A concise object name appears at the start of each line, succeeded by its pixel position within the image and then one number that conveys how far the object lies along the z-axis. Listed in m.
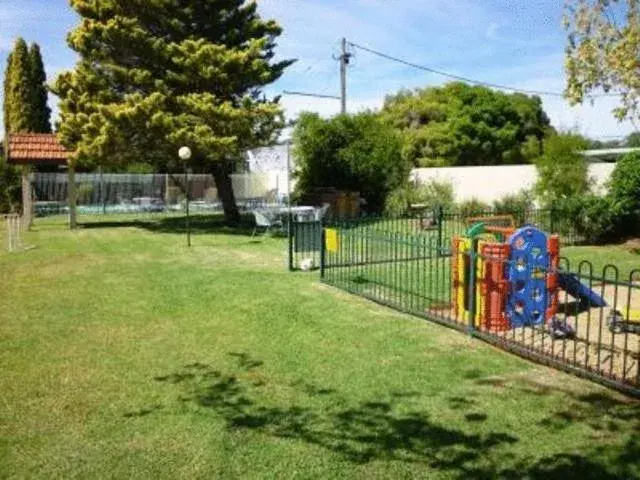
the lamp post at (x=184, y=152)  17.98
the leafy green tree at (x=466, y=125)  47.19
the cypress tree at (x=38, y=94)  36.41
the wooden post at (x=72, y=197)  22.70
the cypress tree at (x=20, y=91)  35.88
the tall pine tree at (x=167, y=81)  20.12
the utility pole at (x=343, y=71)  32.24
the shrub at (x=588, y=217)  17.00
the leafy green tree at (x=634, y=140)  25.69
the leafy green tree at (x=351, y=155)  25.95
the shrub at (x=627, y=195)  16.69
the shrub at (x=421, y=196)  24.61
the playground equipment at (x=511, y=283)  7.70
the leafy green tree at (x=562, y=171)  21.08
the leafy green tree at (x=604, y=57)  9.72
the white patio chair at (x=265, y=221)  20.09
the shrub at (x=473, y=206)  22.39
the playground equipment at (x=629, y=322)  6.95
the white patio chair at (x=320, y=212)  20.58
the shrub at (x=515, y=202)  21.39
